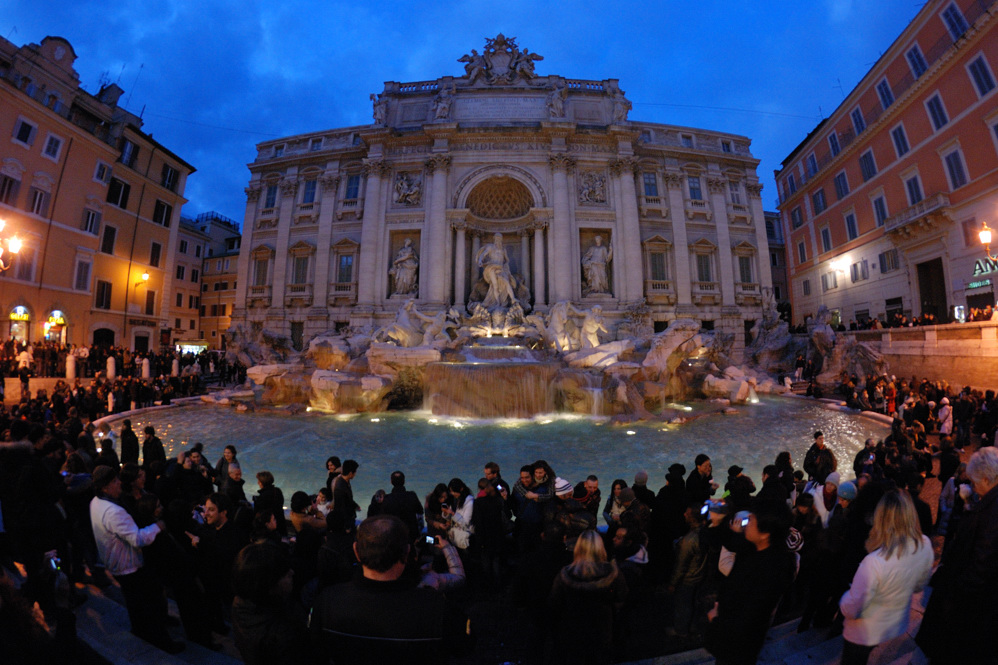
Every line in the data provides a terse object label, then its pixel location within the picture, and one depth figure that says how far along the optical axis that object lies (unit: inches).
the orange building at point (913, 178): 656.4
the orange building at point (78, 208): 713.0
